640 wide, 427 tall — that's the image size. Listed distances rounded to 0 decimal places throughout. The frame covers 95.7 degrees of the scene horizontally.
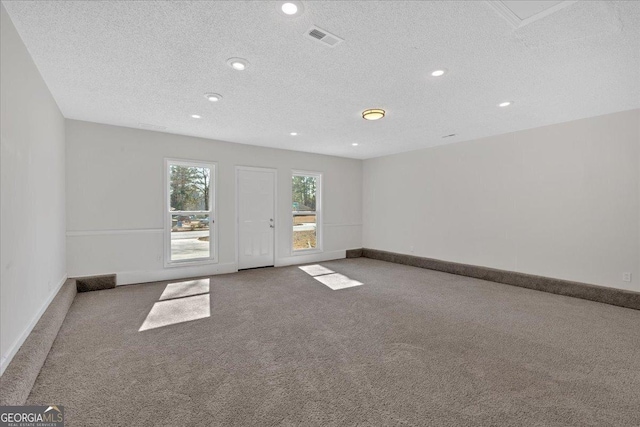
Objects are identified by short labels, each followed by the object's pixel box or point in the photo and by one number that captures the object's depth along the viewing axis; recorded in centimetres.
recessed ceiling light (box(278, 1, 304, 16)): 186
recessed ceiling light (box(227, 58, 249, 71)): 259
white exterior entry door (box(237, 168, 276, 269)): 591
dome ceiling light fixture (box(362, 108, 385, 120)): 386
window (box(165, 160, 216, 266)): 517
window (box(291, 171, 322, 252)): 680
